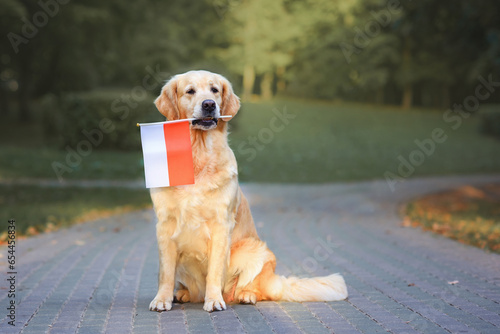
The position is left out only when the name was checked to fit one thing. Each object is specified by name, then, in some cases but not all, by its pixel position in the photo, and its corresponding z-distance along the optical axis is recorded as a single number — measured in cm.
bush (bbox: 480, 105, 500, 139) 3238
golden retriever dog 471
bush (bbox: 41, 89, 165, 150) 2147
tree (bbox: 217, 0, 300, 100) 4928
